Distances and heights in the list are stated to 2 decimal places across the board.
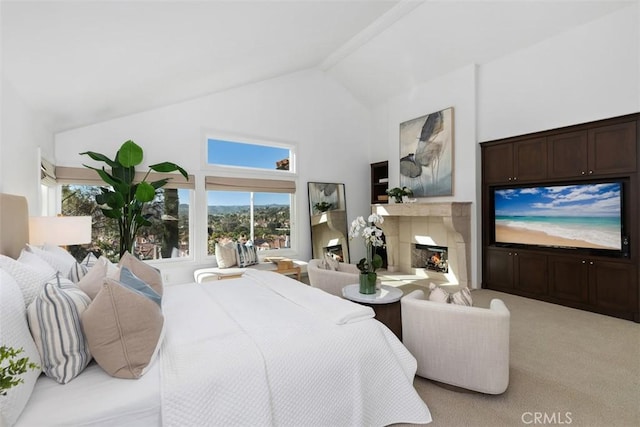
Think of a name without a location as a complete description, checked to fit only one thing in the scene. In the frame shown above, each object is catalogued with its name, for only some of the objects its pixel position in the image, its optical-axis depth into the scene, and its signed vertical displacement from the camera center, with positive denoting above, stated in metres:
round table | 2.71 -0.75
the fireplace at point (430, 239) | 4.84 -0.49
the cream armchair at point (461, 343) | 1.98 -0.85
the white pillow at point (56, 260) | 2.01 -0.29
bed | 1.20 -0.68
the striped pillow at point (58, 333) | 1.24 -0.47
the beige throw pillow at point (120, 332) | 1.31 -0.49
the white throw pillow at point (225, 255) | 4.71 -0.61
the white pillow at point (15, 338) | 1.03 -0.43
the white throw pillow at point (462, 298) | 2.19 -0.60
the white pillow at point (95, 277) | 1.67 -0.34
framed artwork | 5.18 +0.97
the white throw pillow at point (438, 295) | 2.22 -0.59
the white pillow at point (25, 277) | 1.39 -0.28
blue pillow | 1.72 -0.38
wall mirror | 5.93 -0.14
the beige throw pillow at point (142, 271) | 2.23 -0.40
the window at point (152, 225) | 4.12 -0.13
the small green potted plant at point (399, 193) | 5.65 +0.33
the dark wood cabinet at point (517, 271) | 4.23 -0.84
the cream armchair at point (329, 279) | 3.33 -0.70
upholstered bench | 4.29 -0.82
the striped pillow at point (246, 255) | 4.80 -0.63
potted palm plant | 3.76 +0.28
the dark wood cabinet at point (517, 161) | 4.22 +0.68
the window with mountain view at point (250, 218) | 5.05 -0.08
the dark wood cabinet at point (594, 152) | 3.49 +0.67
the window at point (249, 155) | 5.08 +0.98
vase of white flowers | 2.84 -0.48
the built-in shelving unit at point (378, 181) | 6.65 +0.64
